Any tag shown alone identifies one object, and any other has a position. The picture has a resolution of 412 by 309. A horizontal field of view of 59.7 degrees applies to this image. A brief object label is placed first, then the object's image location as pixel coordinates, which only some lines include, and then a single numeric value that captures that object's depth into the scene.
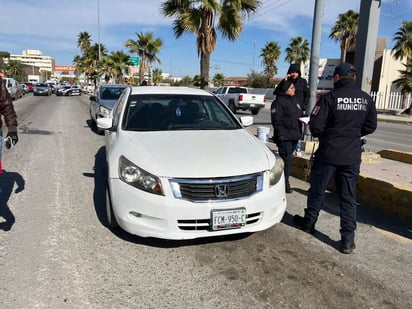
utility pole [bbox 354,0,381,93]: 7.37
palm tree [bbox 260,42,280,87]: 55.31
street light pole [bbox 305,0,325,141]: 7.92
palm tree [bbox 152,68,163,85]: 78.01
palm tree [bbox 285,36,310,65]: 48.88
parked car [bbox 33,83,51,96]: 42.66
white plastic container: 9.18
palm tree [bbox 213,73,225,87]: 82.50
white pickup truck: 22.36
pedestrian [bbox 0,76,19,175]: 3.87
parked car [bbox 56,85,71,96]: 45.21
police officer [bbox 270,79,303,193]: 5.25
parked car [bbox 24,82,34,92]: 57.60
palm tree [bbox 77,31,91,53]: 70.31
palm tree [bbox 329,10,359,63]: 39.46
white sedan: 3.32
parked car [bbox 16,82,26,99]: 31.47
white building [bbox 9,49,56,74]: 191.80
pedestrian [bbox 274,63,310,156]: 6.02
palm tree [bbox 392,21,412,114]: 29.64
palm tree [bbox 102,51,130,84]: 49.59
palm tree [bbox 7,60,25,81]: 105.10
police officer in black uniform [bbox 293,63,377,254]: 3.64
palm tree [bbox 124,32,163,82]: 36.31
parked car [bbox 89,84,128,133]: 11.16
